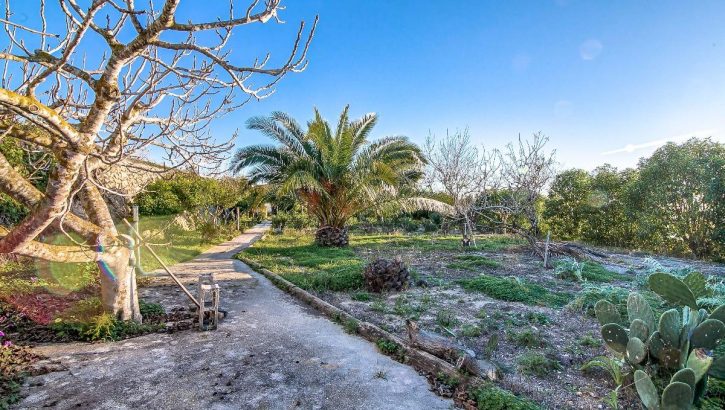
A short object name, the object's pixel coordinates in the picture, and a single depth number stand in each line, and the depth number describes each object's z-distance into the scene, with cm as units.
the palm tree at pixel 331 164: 1248
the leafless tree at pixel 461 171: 1378
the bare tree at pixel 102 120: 272
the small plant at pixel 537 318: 479
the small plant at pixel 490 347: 367
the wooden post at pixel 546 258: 888
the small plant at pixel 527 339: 403
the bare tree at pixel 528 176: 1170
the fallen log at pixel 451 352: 320
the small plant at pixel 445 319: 470
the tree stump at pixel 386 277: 663
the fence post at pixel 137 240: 463
